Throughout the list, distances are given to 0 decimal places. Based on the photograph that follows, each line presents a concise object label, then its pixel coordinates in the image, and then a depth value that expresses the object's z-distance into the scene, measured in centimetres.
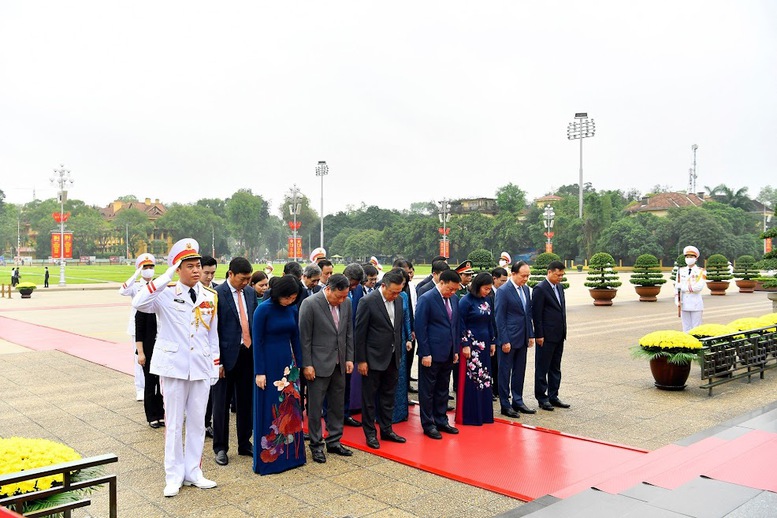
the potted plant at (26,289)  2720
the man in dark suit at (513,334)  695
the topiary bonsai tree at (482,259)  2223
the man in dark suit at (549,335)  708
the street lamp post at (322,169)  5103
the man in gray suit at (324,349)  529
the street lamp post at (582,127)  6231
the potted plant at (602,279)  2127
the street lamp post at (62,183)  3584
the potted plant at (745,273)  2919
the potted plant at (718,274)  2774
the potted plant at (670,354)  774
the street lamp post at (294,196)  4393
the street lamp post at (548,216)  5569
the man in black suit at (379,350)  570
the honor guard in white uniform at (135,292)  724
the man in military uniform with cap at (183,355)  443
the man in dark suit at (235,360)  527
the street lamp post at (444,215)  4500
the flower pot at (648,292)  2303
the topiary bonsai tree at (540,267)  2456
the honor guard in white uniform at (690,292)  1054
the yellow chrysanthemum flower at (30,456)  270
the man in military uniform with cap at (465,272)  710
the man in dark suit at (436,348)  597
